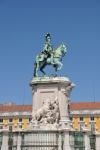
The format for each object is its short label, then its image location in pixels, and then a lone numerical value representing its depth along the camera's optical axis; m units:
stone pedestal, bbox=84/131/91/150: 25.09
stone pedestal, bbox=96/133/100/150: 26.49
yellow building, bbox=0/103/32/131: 67.12
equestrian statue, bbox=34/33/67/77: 31.87
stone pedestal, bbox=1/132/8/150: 26.23
